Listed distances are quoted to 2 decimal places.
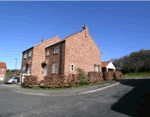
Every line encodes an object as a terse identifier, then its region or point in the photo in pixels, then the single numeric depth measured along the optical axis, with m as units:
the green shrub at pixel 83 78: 16.42
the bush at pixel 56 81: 14.09
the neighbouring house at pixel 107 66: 33.38
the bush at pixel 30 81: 15.69
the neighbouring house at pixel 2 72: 52.47
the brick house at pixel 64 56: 18.00
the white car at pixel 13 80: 25.60
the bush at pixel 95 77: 17.12
